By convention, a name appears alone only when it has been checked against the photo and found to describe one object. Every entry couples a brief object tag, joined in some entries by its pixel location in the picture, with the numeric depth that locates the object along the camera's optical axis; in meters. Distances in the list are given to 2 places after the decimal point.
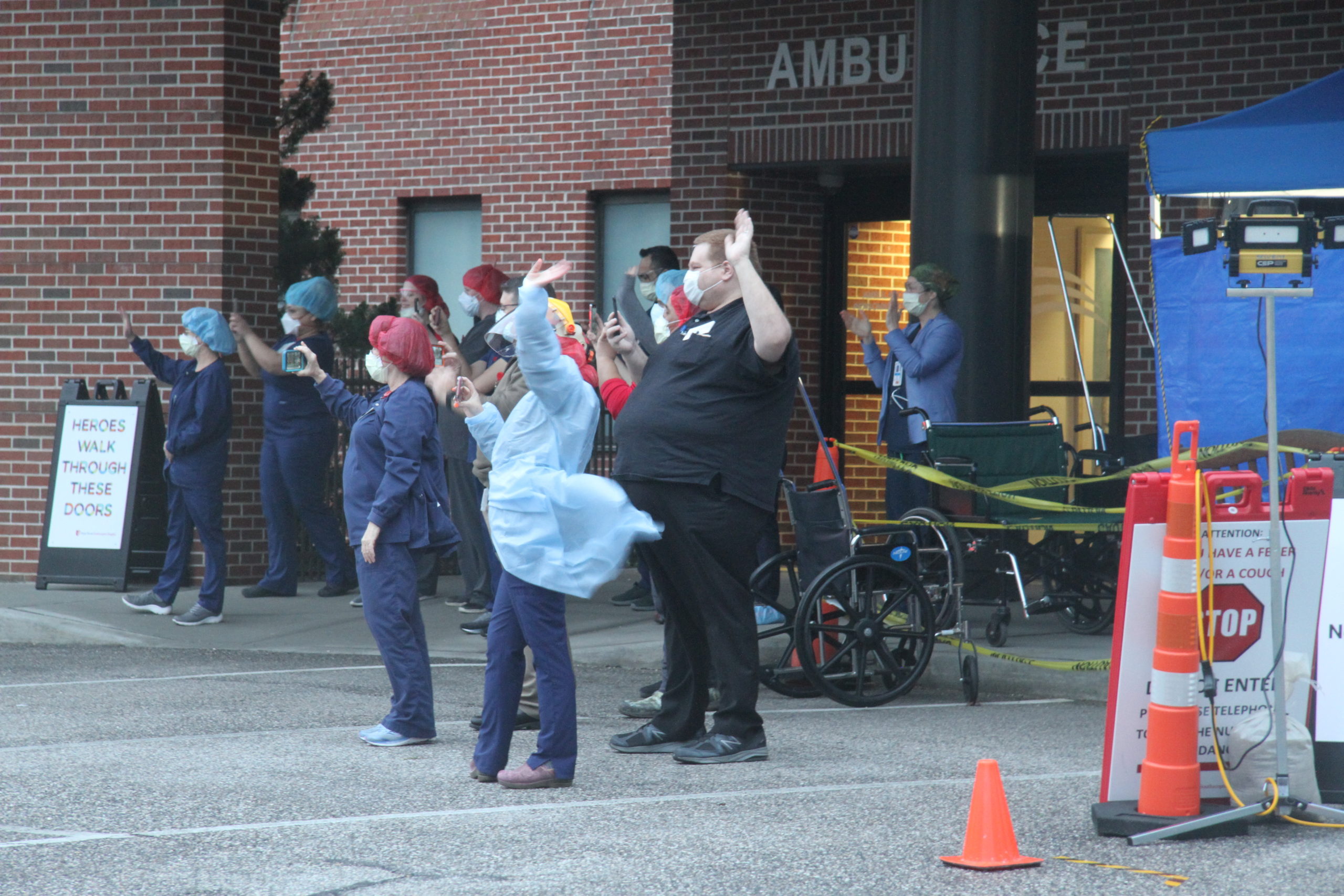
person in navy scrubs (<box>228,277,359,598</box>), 23.34
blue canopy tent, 18.86
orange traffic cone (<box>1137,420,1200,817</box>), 11.34
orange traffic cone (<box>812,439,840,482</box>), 17.47
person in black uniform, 13.56
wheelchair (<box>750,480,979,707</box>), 16.72
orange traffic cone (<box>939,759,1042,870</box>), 10.48
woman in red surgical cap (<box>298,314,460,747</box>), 14.37
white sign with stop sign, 11.66
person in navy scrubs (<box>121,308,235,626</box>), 21.98
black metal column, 21.08
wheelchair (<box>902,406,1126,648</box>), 18.47
